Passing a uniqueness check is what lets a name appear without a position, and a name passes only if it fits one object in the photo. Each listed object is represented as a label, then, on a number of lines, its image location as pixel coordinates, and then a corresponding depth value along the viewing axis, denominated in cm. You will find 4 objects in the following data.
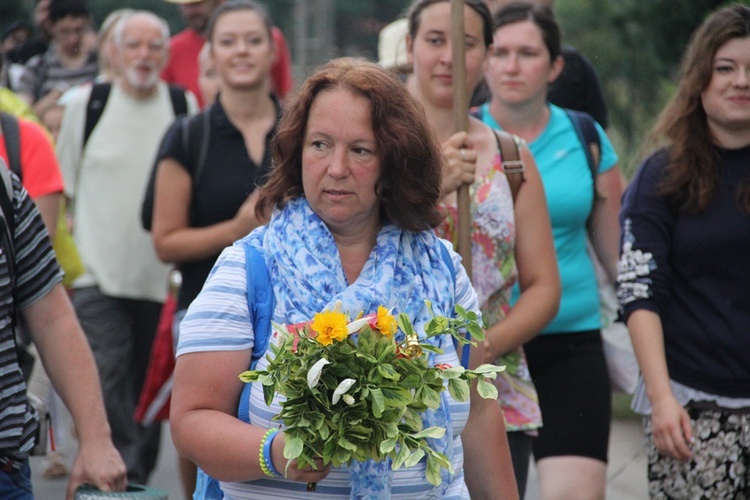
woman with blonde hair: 1143
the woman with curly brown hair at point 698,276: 927
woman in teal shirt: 1023
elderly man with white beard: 1398
